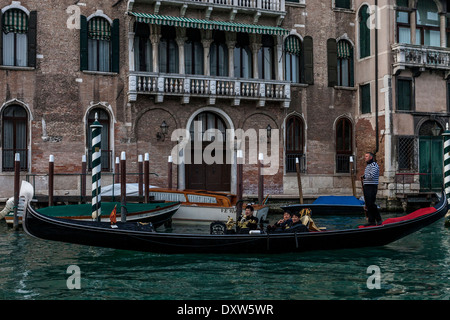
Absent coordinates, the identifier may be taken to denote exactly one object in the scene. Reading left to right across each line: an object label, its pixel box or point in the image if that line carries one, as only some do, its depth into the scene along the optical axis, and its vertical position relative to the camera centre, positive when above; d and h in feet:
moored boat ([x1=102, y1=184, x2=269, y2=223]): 44.50 -2.19
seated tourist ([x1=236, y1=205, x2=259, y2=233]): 30.99 -2.49
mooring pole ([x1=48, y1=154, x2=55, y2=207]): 41.57 -0.27
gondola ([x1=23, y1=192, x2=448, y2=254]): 28.40 -3.09
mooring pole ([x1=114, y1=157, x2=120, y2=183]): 48.24 +0.37
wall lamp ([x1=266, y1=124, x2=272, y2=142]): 57.82 +3.93
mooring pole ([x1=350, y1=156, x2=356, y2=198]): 56.60 -0.33
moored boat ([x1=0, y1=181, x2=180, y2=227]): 38.09 -2.36
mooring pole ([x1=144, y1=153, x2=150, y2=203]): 43.68 -1.03
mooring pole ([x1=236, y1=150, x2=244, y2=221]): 42.74 -0.77
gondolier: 32.96 -0.80
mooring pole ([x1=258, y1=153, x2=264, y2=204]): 46.32 -0.87
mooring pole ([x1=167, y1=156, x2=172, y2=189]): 49.88 -0.08
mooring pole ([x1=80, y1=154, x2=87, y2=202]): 44.10 -0.83
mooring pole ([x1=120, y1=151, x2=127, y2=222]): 36.92 -1.13
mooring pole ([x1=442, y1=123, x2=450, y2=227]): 41.60 +0.29
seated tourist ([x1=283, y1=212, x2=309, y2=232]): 29.84 -2.62
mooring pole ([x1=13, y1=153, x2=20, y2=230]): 39.93 -1.03
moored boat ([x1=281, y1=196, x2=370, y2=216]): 51.47 -2.85
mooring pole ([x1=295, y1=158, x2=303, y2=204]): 53.67 -0.98
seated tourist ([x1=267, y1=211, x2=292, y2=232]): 30.58 -2.61
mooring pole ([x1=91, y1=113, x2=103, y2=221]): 32.58 +0.36
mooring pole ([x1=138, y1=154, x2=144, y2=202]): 46.34 -0.55
